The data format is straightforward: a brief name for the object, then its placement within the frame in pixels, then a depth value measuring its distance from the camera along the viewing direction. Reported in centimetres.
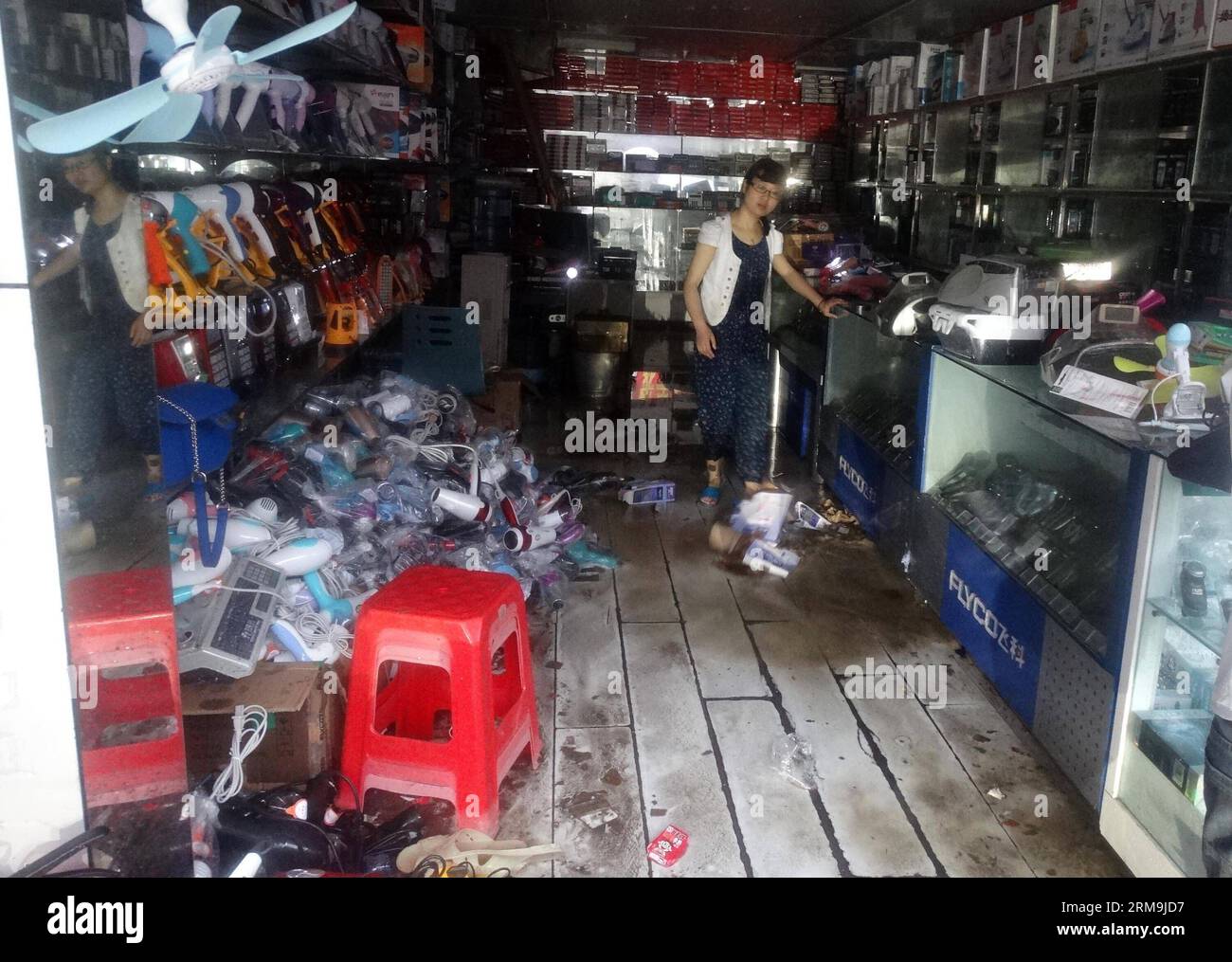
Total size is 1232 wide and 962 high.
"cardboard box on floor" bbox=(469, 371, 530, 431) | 556
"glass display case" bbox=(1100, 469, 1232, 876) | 220
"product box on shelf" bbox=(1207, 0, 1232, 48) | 363
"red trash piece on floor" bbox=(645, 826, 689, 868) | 236
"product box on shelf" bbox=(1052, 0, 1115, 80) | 459
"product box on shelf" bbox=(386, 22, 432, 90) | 529
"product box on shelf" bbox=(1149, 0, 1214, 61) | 378
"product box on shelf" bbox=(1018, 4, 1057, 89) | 497
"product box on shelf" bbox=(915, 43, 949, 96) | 655
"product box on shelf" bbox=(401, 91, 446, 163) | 535
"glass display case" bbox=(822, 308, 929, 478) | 428
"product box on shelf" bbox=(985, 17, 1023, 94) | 537
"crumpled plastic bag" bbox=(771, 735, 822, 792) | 270
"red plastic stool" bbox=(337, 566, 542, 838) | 233
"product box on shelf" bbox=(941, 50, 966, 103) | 612
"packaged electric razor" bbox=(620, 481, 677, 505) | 502
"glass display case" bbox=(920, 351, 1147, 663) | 264
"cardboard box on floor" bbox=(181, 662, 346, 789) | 238
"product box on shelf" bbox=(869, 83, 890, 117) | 730
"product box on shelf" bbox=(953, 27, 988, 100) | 577
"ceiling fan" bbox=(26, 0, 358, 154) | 161
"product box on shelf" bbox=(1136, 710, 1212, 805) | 216
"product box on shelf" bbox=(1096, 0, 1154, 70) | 415
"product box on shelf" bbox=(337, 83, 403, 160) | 489
